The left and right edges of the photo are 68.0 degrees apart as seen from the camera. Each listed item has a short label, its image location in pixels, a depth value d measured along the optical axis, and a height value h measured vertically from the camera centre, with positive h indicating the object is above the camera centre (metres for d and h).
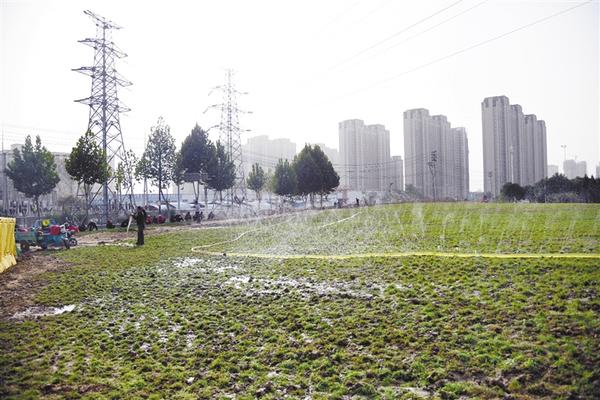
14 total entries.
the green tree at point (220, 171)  59.94 +4.12
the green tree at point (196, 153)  58.44 +6.34
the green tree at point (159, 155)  57.19 +6.05
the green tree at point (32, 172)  45.44 +3.35
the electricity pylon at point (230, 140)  61.03 +8.37
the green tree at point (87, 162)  39.50 +3.66
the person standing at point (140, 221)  24.67 -1.08
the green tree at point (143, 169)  57.28 +4.27
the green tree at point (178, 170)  58.38 +4.14
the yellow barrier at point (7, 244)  17.13 -1.60
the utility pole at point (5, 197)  51.26 +0.98
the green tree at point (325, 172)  75.25 +4.52
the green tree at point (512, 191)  62.44 +0.57
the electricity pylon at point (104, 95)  41.97 +10.20
